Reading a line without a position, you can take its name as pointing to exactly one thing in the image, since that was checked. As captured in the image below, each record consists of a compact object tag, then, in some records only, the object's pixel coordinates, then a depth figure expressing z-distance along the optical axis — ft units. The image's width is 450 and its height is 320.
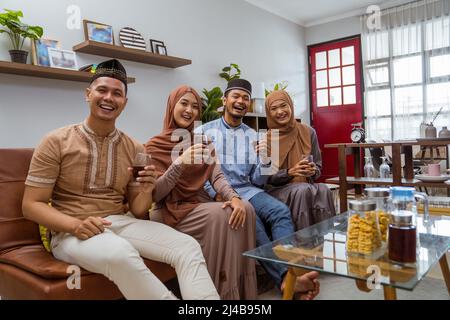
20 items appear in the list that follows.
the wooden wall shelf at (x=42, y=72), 8.18
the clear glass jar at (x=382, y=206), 4.53
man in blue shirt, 6.98
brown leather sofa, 4.15
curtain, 16.12
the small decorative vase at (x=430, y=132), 10.92
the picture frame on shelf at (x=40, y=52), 8.75
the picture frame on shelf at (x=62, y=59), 9.12
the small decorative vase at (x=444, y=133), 10.53
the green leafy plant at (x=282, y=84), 17.19
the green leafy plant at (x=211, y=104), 12.14
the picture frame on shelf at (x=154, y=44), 11.78
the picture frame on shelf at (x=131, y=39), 10.81
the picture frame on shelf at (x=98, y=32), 10.06
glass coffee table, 3.61
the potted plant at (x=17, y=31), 8.05
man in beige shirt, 4.04
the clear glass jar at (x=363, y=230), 4.30
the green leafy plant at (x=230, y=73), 14.17
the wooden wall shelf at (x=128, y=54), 9.78
